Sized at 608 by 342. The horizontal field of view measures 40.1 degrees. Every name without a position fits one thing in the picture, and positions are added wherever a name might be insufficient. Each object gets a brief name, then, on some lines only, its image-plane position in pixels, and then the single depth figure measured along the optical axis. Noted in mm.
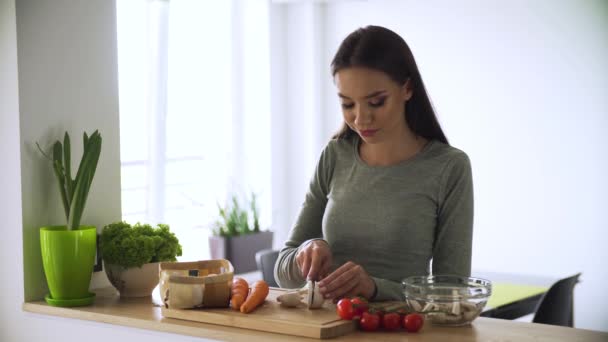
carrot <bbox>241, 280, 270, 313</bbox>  1853
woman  1955
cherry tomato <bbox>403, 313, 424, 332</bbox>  1717
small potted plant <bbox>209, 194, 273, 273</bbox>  5594
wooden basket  1922
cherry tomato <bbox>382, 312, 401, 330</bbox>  1744
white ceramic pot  2213
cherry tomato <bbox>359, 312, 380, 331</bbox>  1753
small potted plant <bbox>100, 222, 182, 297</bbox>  2209
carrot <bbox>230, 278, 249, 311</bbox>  1897
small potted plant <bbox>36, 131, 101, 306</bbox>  2135
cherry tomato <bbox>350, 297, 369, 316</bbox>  1779
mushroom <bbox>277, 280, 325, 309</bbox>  1872
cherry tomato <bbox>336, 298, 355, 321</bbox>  1761
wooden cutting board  1712
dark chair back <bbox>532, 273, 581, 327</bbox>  3482
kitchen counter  1698
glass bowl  1761
